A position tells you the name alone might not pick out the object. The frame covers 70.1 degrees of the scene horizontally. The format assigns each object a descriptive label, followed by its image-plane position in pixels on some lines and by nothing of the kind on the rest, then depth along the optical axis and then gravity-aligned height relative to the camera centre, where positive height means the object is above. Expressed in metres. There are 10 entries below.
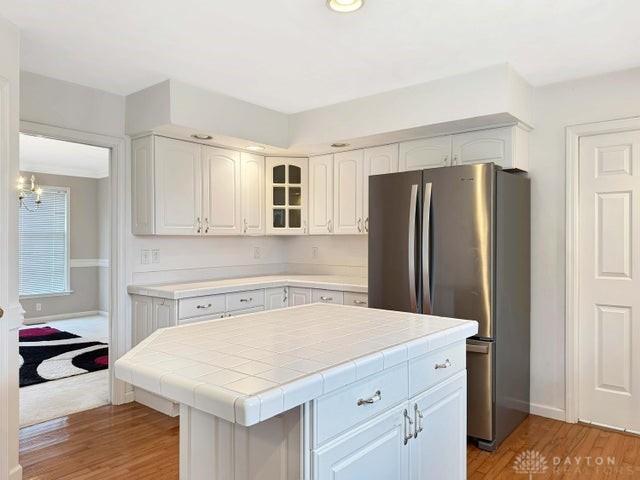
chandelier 6.70 +0.71
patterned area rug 4.34 -1.26
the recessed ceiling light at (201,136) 3.52 +0.82
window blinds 7.01 -0.07
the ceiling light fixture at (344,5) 2.13 +1.11
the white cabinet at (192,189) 3.51 +0.42
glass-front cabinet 4.40 +0.43
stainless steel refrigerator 2.78 -0.16
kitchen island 1.16 -0.44
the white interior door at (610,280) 2.99 -0.28
